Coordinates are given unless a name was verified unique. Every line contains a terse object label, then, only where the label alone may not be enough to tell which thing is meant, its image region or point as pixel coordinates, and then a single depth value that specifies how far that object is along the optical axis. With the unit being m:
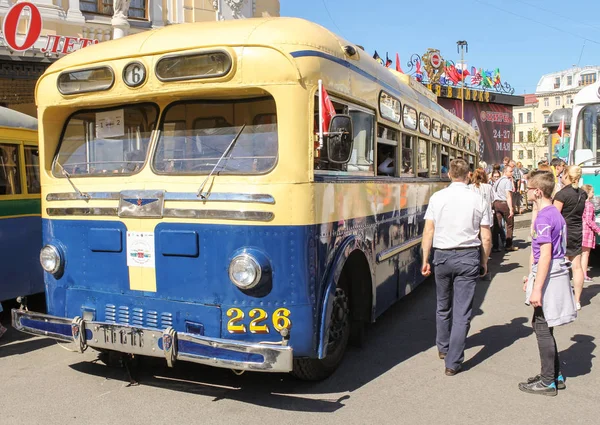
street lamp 33.33
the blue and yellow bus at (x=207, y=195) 4.15
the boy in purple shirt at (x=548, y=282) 4.48
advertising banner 35.94
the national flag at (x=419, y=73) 31.50
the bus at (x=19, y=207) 6.72
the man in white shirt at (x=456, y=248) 5.10
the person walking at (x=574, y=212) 7.54
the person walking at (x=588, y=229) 8.39
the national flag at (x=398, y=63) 26.07
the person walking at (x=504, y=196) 12.31
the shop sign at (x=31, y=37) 12.24
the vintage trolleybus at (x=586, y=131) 10.32
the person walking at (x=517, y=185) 18.77
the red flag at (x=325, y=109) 4.18
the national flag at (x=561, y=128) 13.81
